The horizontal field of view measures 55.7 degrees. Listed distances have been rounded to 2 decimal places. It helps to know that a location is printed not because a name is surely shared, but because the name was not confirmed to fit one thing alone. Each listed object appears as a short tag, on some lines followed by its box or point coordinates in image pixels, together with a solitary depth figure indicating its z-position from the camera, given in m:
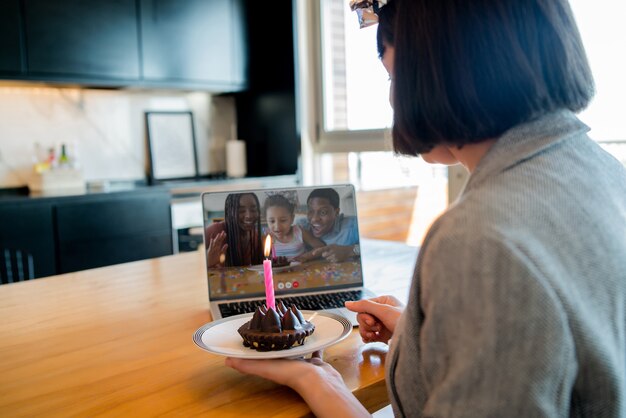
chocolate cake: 0.92
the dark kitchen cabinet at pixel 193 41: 3.59
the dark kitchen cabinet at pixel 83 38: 3.13
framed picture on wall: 3.97
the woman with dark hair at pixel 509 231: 0.58
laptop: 1.31
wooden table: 0.85
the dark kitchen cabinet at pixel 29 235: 2.88
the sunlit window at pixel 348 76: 4.10
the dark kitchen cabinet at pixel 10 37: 2.99
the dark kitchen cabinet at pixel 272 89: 4.14
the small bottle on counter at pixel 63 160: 3.49
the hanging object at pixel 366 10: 0.88
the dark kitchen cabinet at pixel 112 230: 3.09
